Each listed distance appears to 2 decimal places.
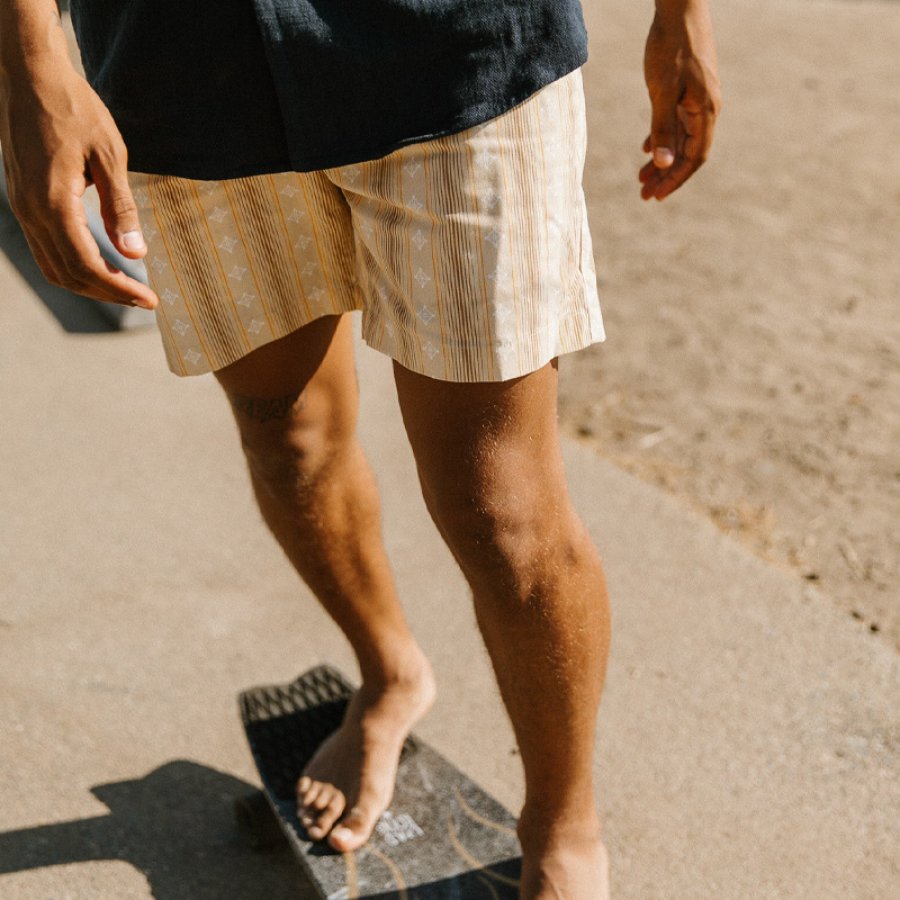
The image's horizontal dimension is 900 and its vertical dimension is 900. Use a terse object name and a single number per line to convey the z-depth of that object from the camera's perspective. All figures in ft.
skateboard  5.98
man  4.52
